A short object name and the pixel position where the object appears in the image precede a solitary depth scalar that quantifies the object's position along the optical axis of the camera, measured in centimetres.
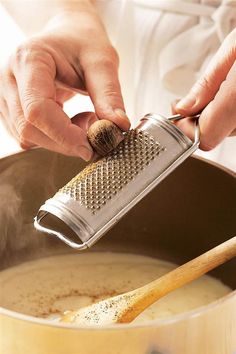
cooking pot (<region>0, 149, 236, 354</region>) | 62
